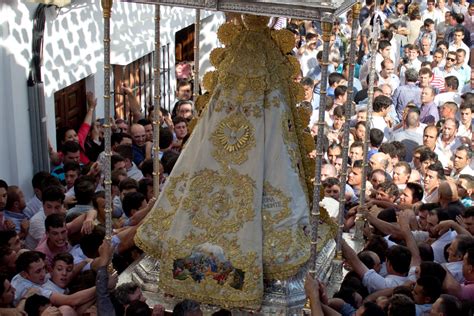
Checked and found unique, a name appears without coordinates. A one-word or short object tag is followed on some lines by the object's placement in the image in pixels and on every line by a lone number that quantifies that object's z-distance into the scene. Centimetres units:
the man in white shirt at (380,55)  1235
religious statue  533
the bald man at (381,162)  797
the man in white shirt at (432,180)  748
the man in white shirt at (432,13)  1606
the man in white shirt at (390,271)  558
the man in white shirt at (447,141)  874
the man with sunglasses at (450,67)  1190
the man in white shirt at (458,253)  575
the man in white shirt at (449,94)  1062
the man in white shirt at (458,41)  1347
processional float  491
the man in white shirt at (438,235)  625
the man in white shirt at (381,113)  927
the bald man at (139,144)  841
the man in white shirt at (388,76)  1134
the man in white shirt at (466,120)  947
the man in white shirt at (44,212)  650
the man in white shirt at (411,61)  1230
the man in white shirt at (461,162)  805
